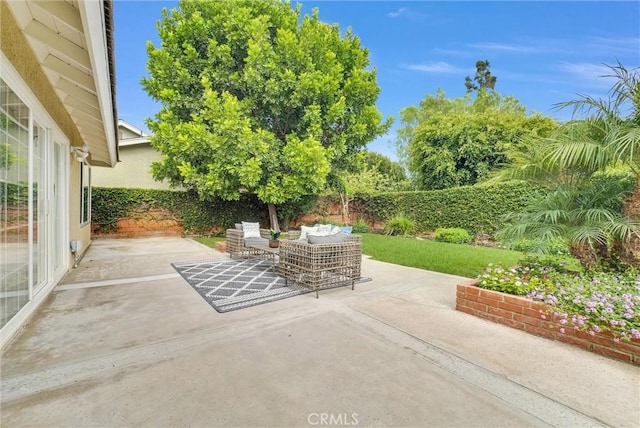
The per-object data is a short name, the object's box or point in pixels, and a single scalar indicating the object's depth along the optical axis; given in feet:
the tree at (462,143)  56.65
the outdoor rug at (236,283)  15.47
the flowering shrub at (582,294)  9.94
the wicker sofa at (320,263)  16.83
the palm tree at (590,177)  12.26
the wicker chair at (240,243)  26.61
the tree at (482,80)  96.22
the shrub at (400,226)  48.93
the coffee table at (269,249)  22.13
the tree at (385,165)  87.76
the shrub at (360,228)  53.84
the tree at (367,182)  44.19
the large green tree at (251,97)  34.99
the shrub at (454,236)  40.40
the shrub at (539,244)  13.67
